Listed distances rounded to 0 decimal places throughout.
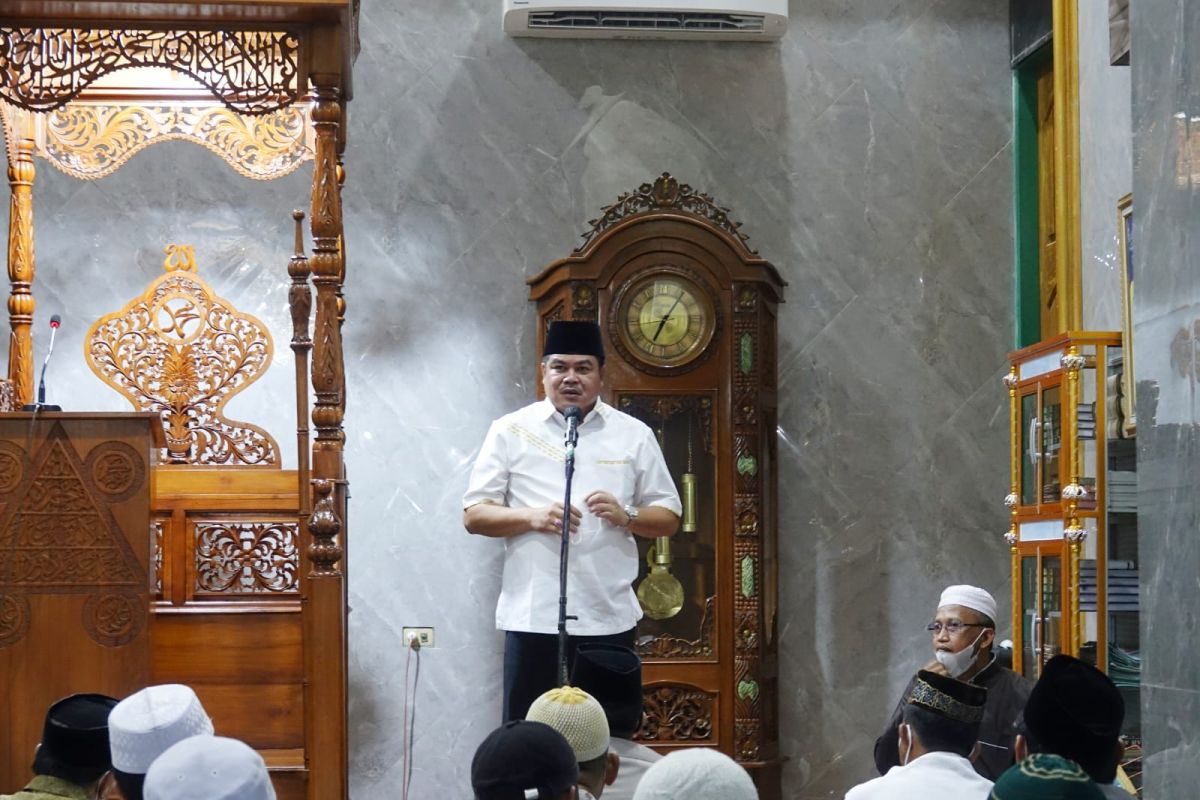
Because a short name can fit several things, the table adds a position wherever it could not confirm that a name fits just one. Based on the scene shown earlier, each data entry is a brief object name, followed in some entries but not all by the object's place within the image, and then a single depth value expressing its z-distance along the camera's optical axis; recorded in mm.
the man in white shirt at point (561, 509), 9359
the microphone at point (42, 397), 9195
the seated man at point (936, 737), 5605
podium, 8930
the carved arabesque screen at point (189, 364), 11031
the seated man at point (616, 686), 6594
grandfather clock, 12445
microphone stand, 8633
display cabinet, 10086
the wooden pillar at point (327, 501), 9367
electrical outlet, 13141
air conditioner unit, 13133
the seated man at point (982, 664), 8961
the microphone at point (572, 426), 9130
